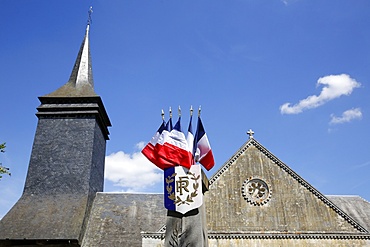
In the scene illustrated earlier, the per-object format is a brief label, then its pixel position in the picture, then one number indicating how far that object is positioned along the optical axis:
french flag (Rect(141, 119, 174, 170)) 9.49
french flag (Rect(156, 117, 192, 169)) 9.39
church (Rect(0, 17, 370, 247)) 17.97
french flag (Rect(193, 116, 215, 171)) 9.73
